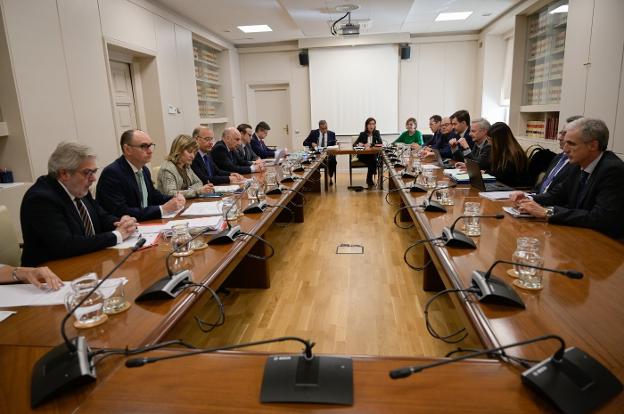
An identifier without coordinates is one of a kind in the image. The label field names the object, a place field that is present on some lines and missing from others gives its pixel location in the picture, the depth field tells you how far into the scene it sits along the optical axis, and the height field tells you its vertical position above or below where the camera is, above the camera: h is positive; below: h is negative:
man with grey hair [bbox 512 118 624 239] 1.95 -0.41
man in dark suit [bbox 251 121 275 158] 6.55 -0.39
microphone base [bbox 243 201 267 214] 2.50 -0.54
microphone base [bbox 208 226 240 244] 1.88 -0.53
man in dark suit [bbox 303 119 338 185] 7.47 -0.44
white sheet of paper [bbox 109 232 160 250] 1.87 -0.54
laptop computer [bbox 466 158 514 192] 2.91 -0.51
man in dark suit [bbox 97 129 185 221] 2.45 -0.38
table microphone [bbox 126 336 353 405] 0.82 -0.54
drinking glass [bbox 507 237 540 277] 1.49 -0.50
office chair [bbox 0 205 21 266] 2.05 -0.57
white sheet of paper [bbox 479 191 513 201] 2.69 -0.56
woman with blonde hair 3.24 -0.36
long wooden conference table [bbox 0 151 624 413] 0.82 -0.56
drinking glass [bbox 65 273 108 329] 1.15 -0.52
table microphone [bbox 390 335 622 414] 0.76 -0.53
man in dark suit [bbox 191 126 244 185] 3.87 -0.43
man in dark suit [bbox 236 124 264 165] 5.47 -0.38
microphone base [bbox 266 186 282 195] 3.14 -0.56
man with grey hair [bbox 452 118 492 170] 3.89 -0.35
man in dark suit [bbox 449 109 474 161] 4.95 -0.22
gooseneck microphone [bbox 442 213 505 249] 1.71 -0.53
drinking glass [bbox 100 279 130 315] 1.23 -0.53
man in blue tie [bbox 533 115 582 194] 2.62 -0.43
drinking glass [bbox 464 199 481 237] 1.89 -0.53
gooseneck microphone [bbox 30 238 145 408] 0.85 -0.52
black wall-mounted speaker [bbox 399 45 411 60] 8.26 +1.20
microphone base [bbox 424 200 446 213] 2.37 -0.54
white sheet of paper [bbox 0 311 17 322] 1.21 -0.55
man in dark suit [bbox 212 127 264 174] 4.54 -0.39
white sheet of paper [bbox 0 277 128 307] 1.31 -0.55
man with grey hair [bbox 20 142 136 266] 1.72 -0.36
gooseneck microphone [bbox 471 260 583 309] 1.17 -0.52
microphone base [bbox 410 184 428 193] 3.01 -0.55
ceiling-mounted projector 5.79 +1.36
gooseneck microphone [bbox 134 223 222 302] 1.30 -0.52
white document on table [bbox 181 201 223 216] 2.45 -0.54
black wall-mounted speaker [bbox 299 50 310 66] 8.55 +1.17
